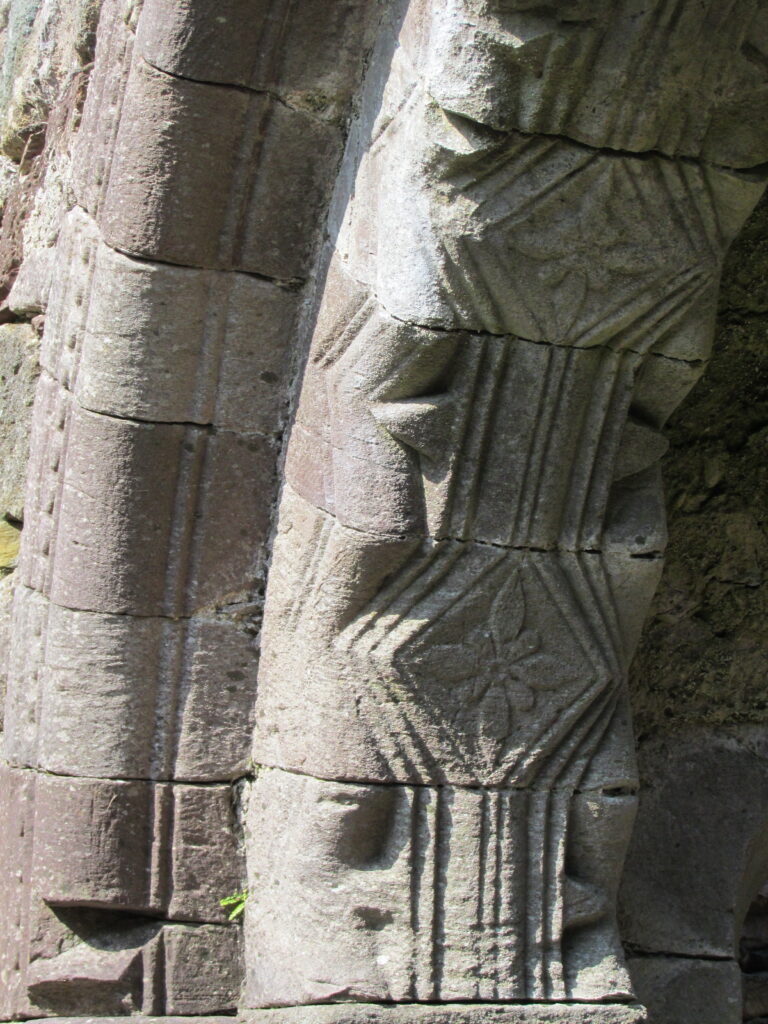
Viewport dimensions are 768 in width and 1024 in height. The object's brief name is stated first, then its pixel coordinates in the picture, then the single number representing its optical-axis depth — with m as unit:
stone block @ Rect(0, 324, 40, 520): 3.29
